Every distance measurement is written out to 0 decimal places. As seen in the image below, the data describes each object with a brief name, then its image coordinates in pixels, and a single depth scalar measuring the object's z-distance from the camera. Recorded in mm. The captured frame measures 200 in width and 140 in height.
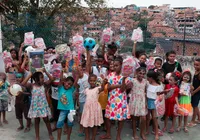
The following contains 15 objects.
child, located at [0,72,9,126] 4125
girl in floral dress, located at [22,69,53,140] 3494
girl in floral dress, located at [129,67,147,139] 3609
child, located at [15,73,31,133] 3882
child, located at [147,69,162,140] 3621
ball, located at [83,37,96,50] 3693
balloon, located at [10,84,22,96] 3549
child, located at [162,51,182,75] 4363
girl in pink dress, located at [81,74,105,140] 3375
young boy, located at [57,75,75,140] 3441
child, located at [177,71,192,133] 4004
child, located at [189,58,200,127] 4168
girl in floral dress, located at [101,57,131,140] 3463
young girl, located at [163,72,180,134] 3884
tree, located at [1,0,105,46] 8570
